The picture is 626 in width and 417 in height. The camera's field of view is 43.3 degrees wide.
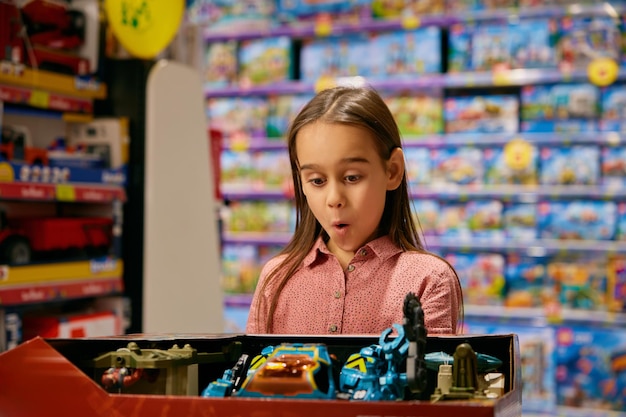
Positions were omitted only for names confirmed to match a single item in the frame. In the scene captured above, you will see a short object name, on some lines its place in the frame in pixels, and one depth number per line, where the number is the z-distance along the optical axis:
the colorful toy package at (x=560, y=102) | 5.00
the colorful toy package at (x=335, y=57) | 5.60
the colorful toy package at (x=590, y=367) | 4.89
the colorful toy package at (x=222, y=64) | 6.02
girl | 1.32
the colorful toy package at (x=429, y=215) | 5.38
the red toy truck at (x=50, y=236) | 2.91
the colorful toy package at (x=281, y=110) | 5.77
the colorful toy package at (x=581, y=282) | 4.99
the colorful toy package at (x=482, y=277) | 5.21
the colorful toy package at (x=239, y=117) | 5.94
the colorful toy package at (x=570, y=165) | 5.00
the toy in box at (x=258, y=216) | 5.84
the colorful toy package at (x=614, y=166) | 4.96
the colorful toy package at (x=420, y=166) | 5.39
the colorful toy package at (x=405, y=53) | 5.33
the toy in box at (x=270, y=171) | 5.81
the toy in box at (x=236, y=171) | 5.94
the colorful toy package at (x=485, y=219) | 5.22
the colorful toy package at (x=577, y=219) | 4.99
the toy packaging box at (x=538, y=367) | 5.02
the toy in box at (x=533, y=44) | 5.08
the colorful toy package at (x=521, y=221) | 5.14
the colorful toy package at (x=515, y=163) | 5.10
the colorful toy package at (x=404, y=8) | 5.38
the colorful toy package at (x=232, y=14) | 5.93
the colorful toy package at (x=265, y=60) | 5.80
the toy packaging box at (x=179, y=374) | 0.75
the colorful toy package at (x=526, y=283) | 5.16
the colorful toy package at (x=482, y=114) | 5.20
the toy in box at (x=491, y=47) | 5.18
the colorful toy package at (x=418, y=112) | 5.40
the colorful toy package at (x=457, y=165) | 5.27
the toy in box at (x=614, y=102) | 4.93
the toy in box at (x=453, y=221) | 5.31
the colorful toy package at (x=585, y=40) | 4.93
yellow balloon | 3.18
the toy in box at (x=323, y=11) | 5.60
